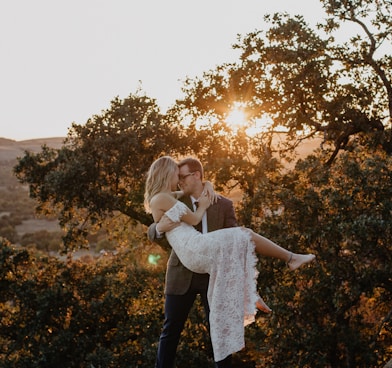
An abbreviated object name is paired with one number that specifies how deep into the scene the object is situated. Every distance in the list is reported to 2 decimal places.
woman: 4.71
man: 4.92
